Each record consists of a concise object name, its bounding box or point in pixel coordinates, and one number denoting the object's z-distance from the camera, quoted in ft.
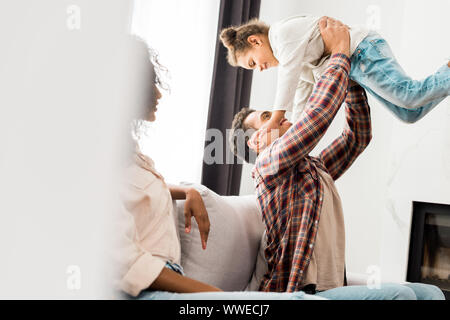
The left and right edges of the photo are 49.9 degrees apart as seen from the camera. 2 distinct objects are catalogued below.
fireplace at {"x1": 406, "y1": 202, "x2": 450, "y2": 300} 8.88
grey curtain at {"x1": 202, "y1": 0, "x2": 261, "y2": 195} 8.45
